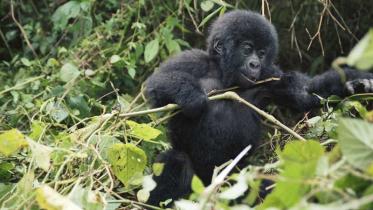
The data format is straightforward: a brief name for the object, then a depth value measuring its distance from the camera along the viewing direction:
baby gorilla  6.24
